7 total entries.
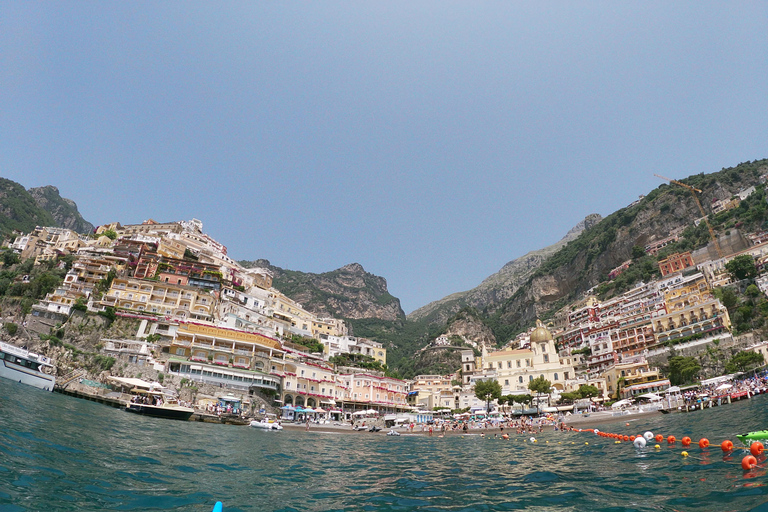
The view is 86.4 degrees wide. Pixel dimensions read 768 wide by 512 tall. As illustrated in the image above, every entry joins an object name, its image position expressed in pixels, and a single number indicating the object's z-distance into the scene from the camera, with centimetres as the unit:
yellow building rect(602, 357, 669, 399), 5509
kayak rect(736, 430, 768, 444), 1448
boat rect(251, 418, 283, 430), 4038
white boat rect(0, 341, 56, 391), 3372
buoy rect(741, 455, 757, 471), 1156
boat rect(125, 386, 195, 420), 3481
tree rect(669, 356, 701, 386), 5028
